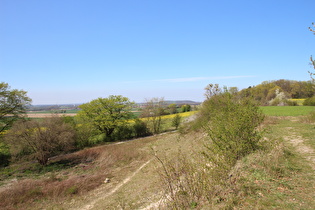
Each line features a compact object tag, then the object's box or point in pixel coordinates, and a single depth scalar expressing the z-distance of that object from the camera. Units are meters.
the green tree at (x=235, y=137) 6.63
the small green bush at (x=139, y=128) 38.83
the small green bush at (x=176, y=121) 40.97
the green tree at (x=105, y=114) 36.19
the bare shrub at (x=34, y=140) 20.12
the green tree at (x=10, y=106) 25.12
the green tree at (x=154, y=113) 38.66
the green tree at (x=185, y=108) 67.09
